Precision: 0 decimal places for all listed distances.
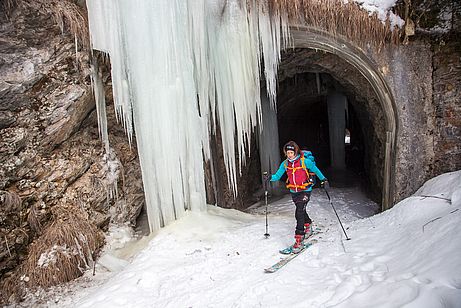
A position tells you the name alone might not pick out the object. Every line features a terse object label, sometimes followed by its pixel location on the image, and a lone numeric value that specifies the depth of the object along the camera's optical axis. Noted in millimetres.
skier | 4934
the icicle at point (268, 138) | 10758
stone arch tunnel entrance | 6656
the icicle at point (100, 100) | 5516
